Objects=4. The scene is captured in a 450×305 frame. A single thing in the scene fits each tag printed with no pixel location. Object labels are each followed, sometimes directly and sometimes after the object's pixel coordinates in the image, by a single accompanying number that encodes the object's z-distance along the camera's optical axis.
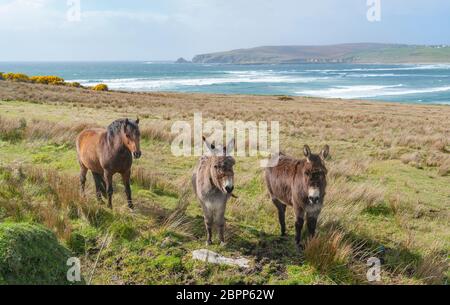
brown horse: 7.35
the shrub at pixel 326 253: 5.77
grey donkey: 5.92
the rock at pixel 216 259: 5.82
